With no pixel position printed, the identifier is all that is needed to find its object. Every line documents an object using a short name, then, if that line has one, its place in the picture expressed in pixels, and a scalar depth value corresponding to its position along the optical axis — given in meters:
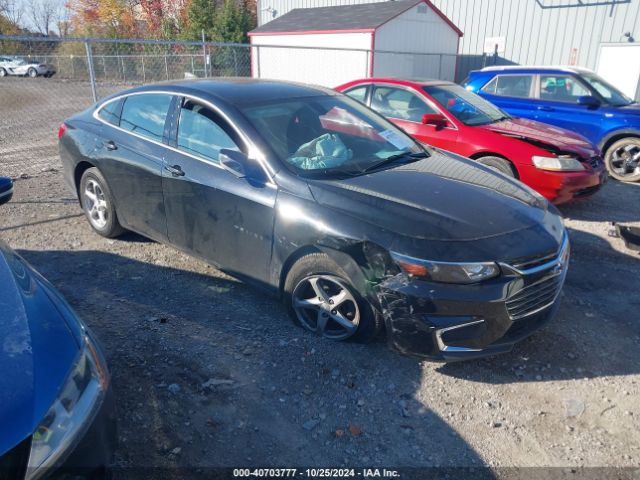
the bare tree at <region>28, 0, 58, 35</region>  53.60
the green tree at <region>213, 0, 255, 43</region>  31.22
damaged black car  2.81
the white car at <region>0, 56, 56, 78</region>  16.79
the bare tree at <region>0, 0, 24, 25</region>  39.60
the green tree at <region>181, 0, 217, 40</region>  32.69
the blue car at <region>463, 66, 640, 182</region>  7.75
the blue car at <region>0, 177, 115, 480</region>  1.62
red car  5.79
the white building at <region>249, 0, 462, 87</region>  16.39
